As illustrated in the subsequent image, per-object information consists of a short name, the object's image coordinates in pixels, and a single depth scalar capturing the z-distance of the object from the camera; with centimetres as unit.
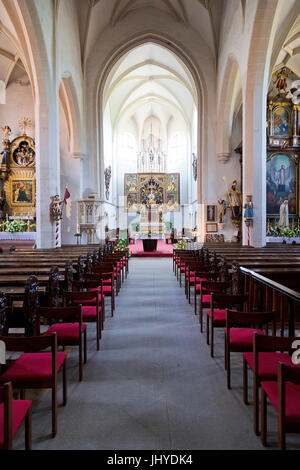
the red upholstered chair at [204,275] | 518
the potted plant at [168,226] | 2457
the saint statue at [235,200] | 1672
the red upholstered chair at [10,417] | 147
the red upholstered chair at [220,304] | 353
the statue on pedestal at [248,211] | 1107
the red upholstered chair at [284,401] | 168
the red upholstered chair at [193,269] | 646
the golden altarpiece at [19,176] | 1720
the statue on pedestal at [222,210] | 1695
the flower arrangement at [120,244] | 1405
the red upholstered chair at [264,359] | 216
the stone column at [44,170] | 1109
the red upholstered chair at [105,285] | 527
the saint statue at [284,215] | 1555
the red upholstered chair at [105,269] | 623
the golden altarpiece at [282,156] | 1688
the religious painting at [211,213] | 1709
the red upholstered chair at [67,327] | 305
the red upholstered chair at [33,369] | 218
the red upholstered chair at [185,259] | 762
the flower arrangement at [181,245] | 1531
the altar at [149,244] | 1622
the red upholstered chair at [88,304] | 373
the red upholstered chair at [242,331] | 279
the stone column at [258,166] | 1111
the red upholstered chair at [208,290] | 438
